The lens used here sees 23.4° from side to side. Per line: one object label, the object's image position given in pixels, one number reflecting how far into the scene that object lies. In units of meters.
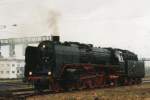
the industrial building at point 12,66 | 99.88
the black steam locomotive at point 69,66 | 29.12
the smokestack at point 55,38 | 31.46
